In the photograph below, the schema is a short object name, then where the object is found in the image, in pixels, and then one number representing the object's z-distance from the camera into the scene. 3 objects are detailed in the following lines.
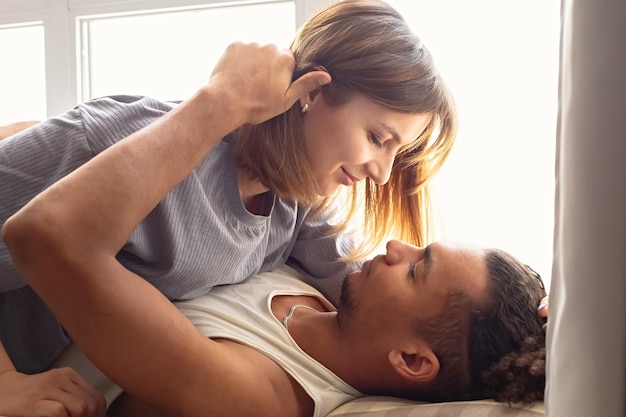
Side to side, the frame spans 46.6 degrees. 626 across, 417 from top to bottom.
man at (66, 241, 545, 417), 1.12
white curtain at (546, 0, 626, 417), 0.52
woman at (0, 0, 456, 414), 1.12
